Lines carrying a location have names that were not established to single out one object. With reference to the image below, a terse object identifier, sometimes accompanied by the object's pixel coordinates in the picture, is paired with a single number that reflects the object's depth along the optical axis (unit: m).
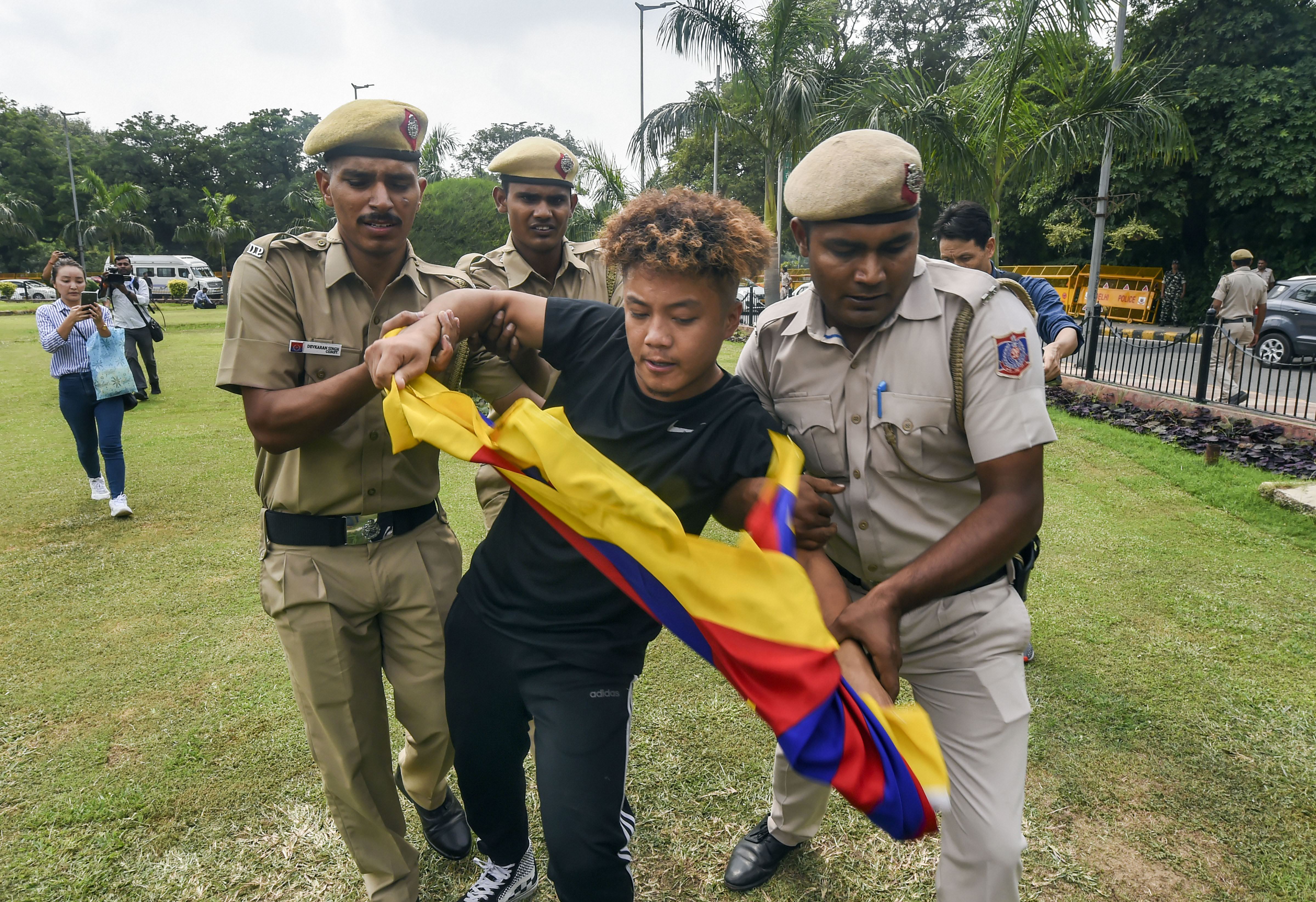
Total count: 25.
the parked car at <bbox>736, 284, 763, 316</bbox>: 22.92
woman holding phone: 7.05
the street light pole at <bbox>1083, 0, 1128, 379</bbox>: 12.66
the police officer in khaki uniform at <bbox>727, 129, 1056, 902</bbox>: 2.10
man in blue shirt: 4.80
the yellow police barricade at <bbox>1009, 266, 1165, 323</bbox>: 25.38
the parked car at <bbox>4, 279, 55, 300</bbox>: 41.84
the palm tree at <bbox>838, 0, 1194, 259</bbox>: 11.13
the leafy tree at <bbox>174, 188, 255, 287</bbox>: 47.78
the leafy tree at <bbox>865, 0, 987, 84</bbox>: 36.09
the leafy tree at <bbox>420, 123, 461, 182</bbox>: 25.73
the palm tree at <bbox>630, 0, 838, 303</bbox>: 15.68
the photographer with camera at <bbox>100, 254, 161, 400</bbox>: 10.41
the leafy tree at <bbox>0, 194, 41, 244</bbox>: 46.31
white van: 45.00
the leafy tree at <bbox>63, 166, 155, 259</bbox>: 44.53
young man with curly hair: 2.07
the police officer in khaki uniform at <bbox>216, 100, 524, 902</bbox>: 2.52
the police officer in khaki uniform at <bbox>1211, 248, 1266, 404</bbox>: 12.73
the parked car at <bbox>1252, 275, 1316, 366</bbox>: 14.79
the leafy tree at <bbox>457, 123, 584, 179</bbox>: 83.62
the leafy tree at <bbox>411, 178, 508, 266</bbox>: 16.27
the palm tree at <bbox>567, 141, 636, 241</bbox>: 20.20
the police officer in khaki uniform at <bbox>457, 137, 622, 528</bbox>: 4.07
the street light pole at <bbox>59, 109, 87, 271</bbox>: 45.12
